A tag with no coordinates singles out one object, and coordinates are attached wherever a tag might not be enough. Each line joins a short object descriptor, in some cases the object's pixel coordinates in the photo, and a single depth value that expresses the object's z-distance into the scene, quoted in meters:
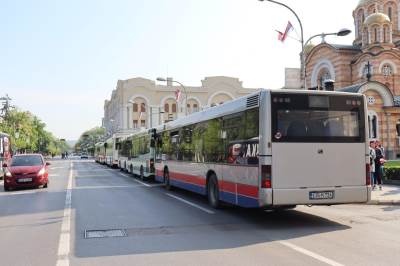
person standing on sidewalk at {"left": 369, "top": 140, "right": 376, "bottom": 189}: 18.60
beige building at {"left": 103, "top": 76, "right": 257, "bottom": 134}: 104.00
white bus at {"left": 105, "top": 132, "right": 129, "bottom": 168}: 42.46
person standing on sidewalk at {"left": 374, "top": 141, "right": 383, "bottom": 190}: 18.89
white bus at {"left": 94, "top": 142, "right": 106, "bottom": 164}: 57.86
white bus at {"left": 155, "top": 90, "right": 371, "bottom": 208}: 10.34
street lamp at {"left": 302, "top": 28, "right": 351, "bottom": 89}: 21.00
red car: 21.19
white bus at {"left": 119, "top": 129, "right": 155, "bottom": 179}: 23.72
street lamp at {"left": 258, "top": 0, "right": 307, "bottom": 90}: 21.06
